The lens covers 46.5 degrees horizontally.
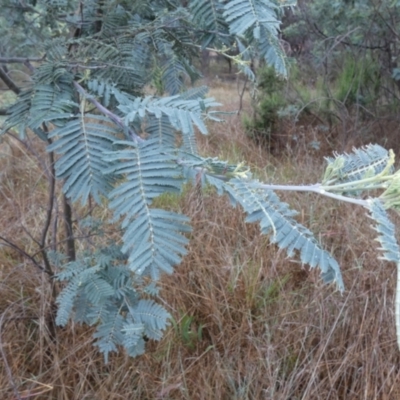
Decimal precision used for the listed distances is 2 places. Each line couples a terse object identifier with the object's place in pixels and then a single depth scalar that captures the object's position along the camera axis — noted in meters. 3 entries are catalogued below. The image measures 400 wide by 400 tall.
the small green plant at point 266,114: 2.97
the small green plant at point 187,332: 1.28
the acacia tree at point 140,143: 0.50
